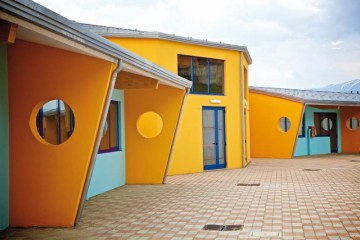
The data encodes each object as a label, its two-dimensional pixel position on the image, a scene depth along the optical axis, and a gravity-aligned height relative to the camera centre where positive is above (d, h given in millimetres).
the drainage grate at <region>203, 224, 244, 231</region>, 6848 -1496
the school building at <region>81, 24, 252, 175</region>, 14930 +1415
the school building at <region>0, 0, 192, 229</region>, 7145 +119
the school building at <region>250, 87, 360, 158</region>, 21688 +275
